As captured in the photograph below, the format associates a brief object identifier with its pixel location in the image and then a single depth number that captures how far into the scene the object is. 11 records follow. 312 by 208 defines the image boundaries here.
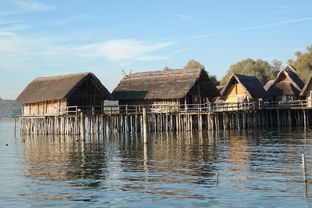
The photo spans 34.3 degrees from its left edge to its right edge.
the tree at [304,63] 78.36
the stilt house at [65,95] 43.12
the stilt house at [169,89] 45.31
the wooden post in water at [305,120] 45.56
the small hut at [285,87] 51.31
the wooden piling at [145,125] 31.47
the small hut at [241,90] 48.25
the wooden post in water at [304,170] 16.47
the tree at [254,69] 86.00
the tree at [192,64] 87.00
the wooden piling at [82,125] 36.74
